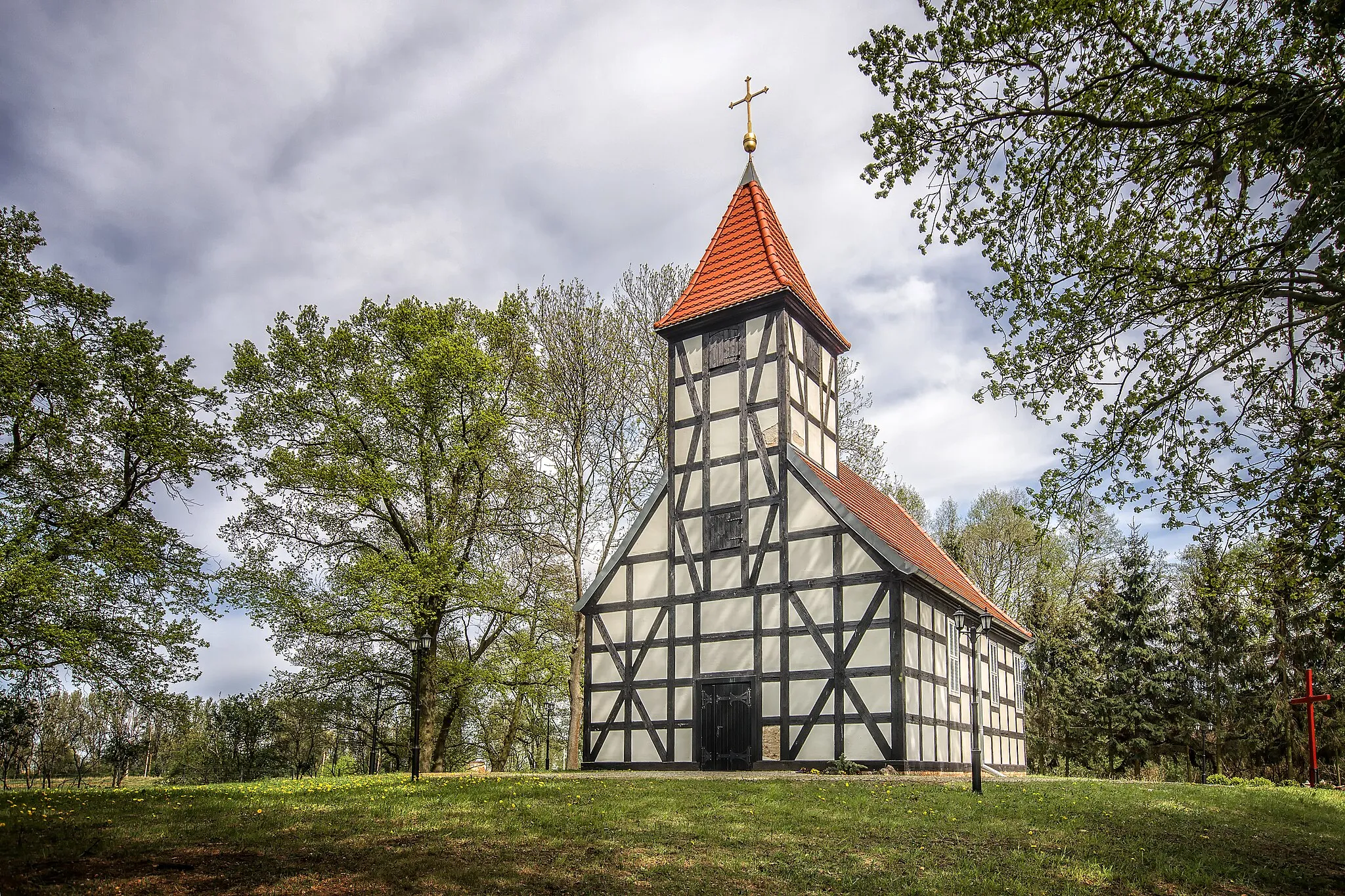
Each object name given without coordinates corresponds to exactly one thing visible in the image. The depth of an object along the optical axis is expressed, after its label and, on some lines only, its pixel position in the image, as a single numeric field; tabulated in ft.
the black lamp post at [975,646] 42.93
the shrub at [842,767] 55.62
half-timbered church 59.26
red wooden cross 72.43
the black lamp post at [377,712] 79.31
